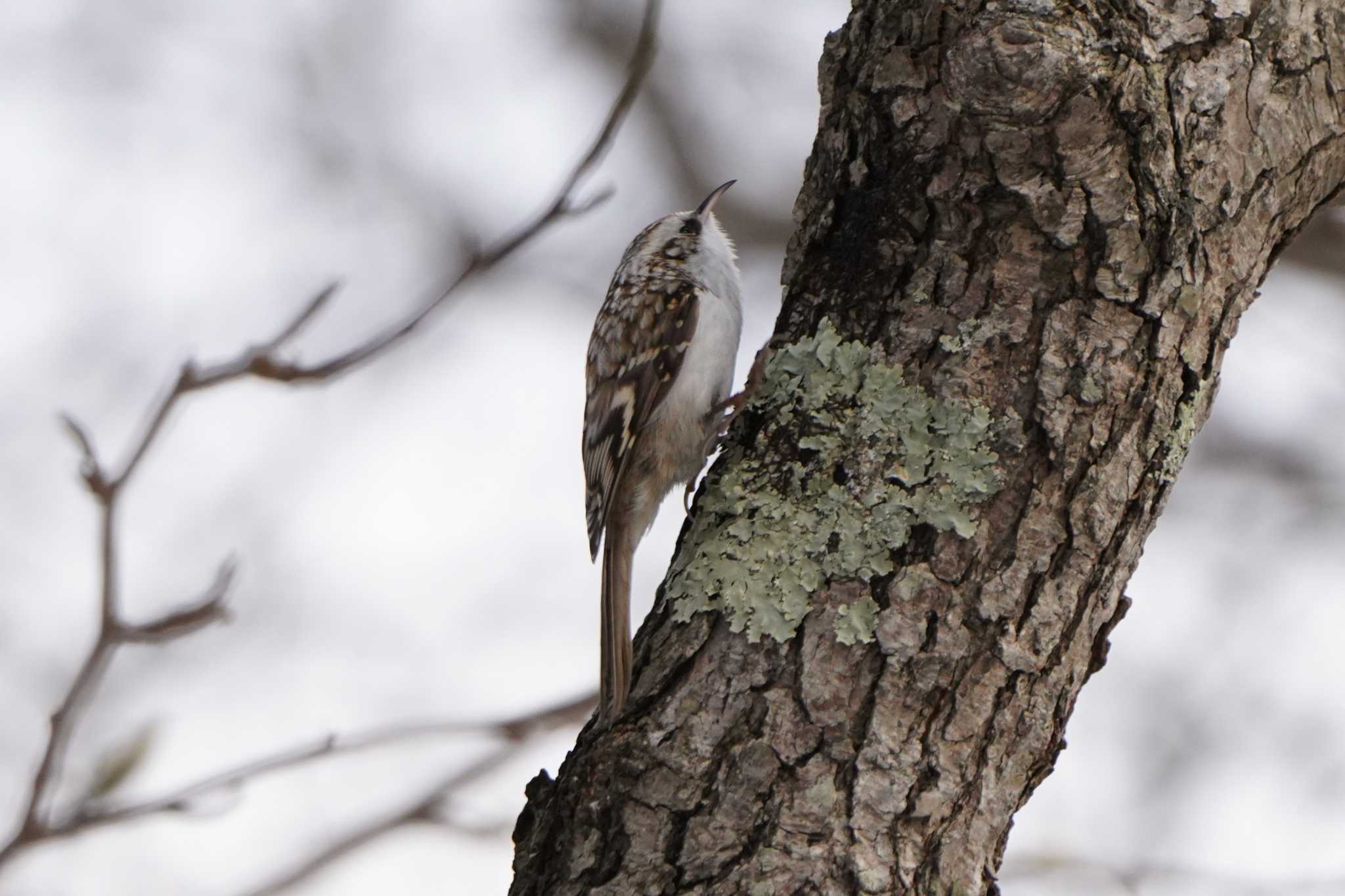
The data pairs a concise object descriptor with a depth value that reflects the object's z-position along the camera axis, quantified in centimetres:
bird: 623
